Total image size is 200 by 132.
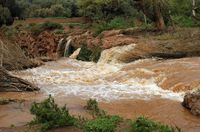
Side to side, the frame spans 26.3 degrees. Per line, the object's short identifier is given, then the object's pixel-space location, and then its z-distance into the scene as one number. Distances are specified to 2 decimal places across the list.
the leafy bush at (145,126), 7.37
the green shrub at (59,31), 30.41
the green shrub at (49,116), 8.09
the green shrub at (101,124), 7.59
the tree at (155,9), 25.78
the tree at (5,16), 29.30
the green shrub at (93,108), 10.17
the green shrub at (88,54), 23.99
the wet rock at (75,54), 25.81
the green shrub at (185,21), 27.52
